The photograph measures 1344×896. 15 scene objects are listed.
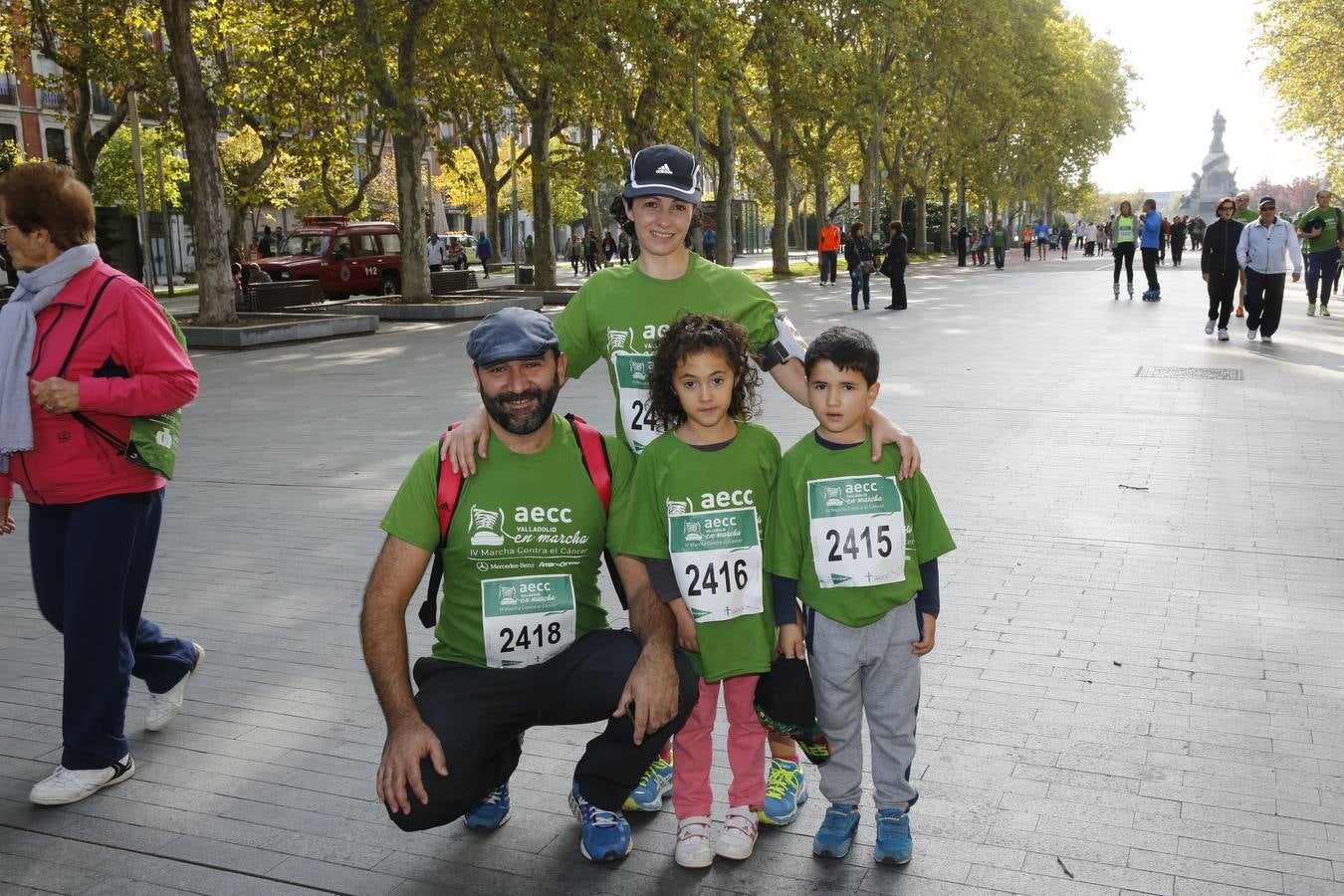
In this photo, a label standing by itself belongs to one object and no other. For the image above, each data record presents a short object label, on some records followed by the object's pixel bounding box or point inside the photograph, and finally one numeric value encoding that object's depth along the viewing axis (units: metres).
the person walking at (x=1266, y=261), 14.69
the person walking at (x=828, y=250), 33.00
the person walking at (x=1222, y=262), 15.65
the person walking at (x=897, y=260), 22.89
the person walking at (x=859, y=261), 23.44
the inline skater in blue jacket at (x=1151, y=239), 21.48
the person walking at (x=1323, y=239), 18.16
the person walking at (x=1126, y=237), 22.48
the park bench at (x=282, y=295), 25.28
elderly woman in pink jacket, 3.63
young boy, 3.21
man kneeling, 3.20
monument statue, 89.38
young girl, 3.23
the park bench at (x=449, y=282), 30.62
